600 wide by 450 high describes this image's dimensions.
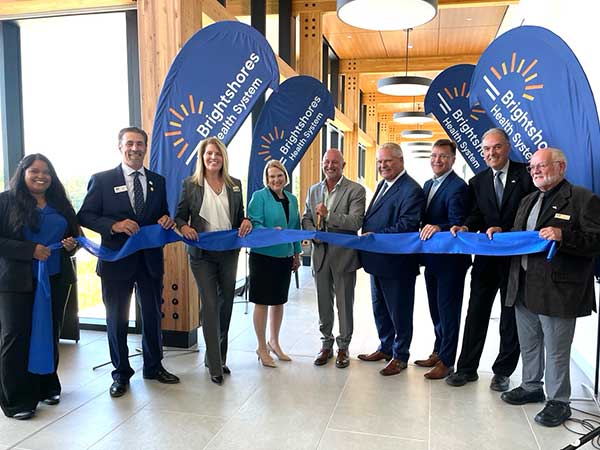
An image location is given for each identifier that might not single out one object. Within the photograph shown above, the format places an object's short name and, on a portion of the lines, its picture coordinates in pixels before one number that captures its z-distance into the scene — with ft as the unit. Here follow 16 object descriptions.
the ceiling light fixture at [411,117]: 43.87
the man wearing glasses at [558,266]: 9.09
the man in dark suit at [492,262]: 10.56
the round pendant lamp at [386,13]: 15.34
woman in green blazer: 12.07
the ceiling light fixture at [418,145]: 59.57
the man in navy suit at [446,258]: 11.36
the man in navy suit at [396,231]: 11.63
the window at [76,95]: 15.29
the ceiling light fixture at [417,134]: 51.72
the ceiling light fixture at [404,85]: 30.83
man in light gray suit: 12.23
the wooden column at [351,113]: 39.22
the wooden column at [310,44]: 26.45
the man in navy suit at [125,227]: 10.70
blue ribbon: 9.73
